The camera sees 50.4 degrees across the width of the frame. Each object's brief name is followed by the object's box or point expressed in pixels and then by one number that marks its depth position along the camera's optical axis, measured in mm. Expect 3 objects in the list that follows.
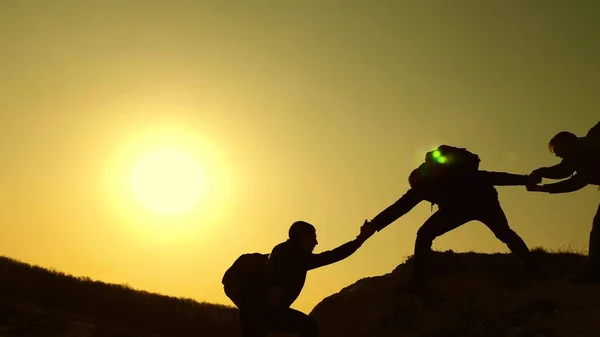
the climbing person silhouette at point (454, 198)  9328
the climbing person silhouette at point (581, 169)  8695
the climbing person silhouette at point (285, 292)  7477
